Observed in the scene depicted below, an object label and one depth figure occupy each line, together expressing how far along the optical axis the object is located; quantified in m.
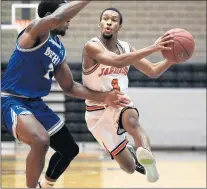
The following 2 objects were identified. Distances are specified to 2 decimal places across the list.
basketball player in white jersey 8.84
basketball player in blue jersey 8.01
